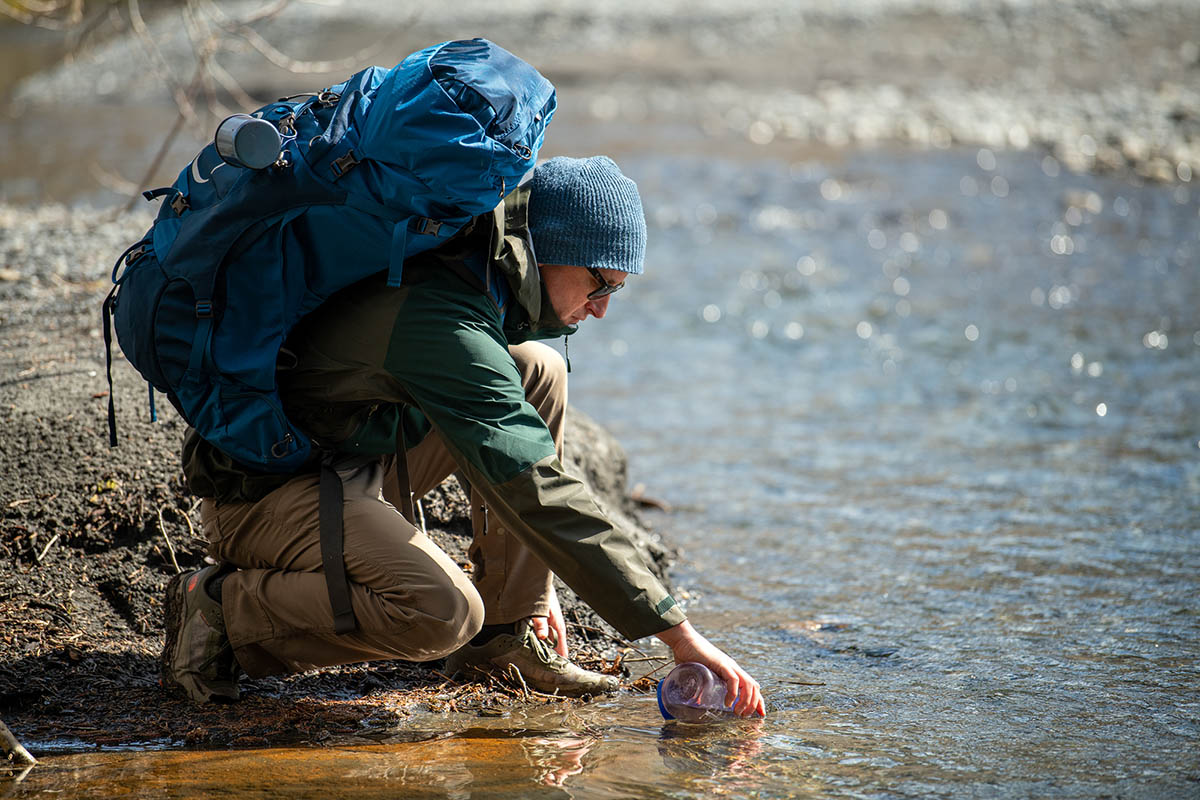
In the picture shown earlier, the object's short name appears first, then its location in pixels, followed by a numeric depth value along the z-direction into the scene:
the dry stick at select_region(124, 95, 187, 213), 13.89
